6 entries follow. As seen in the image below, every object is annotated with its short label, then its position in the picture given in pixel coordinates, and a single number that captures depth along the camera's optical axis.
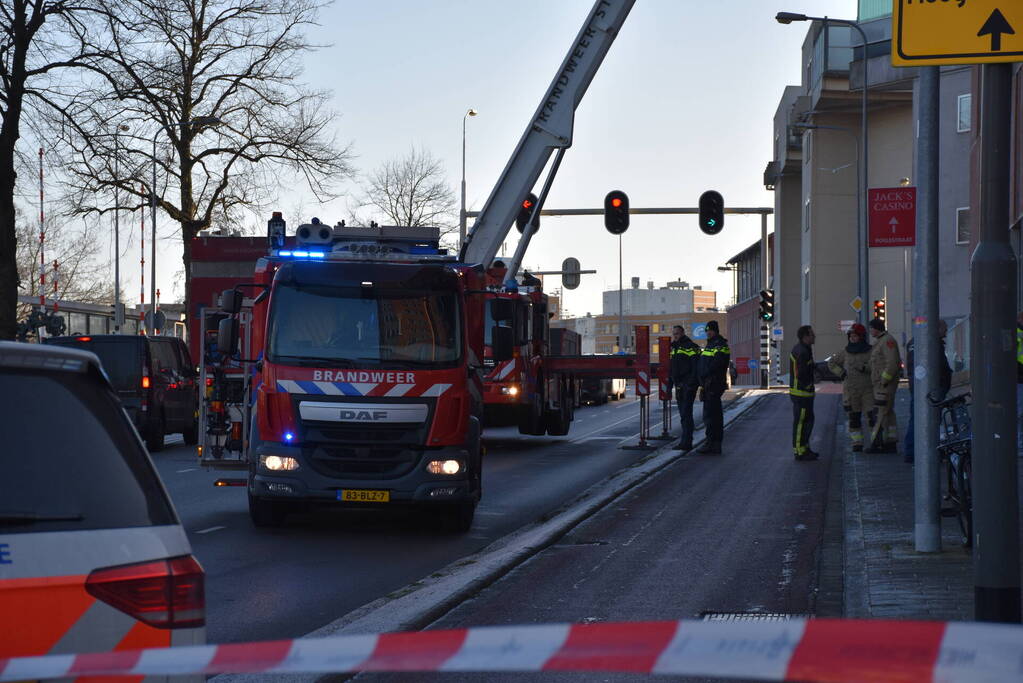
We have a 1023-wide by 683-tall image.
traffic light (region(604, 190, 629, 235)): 29.73
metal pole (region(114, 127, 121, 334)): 32.88
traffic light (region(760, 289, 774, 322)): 50.03
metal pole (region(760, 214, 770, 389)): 56.53
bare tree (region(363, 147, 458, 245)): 55.28
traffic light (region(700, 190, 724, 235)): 30.64
